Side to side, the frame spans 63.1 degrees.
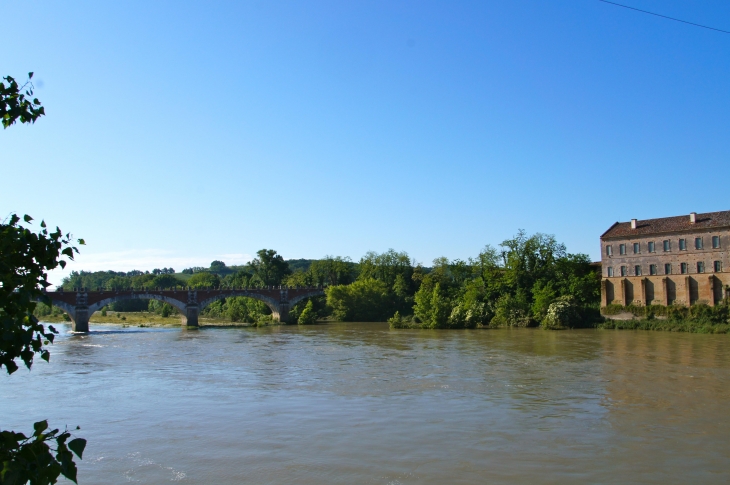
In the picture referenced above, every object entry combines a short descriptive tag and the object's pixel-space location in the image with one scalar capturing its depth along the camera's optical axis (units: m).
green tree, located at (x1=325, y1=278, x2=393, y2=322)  76.31
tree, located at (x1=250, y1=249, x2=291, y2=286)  102.62
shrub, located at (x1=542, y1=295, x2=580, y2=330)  54.88
